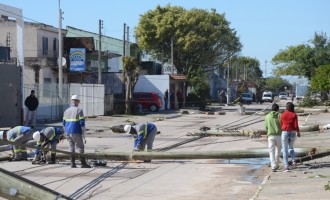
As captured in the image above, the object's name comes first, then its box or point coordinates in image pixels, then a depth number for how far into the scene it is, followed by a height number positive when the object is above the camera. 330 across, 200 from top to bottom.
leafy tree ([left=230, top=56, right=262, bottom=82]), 133.49 +5.49
